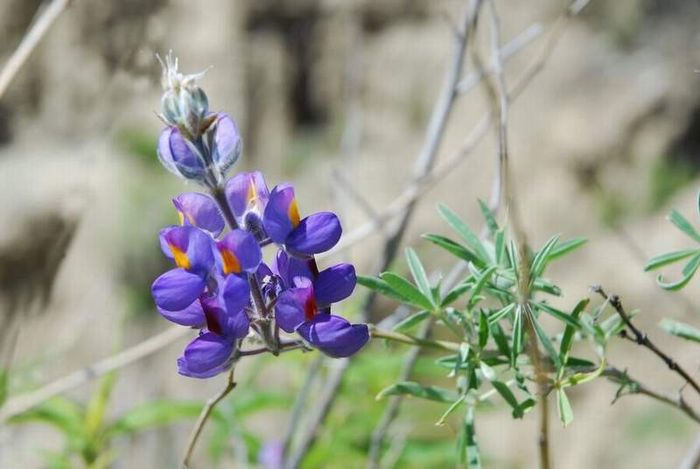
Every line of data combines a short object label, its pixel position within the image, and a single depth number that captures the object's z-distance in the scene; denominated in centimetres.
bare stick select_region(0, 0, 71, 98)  78
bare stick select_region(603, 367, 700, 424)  65
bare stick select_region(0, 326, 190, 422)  81
